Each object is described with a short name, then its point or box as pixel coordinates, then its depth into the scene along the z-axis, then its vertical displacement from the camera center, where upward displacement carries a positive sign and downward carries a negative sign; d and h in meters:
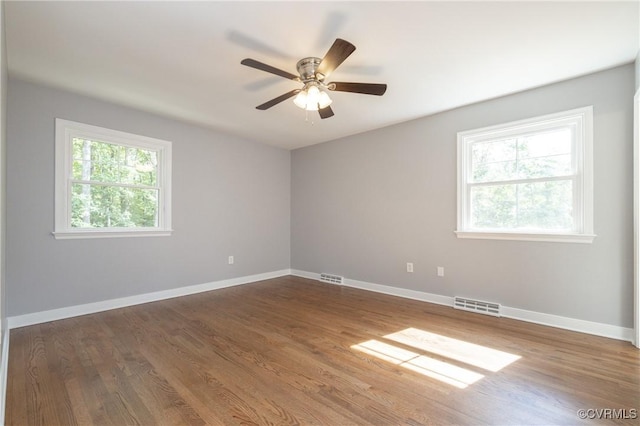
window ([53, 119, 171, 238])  3.34 +0.36
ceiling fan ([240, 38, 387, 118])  2.30 +1.08
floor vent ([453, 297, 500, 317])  3.42 -1.14
